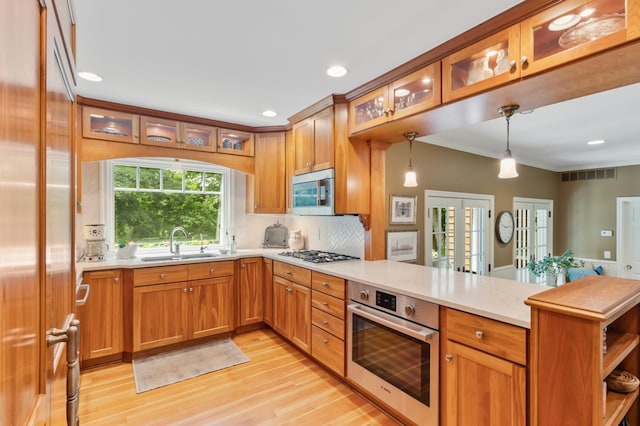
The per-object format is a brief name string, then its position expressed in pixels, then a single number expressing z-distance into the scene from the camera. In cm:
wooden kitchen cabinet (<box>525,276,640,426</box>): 117
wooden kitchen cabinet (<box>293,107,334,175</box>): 304
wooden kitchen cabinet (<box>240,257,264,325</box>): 355
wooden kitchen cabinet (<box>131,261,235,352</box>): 296
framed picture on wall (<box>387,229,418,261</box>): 332
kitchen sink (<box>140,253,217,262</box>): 319
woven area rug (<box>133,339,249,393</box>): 263
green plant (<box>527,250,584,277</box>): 455
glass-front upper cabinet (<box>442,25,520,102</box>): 164
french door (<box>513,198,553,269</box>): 521
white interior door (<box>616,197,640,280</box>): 539
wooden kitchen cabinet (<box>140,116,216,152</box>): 328
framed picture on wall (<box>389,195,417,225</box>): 338
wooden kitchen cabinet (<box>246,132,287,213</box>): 393
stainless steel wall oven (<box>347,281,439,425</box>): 184
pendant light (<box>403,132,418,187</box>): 261
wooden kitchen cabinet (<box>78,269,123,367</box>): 276
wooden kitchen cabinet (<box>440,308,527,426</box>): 145
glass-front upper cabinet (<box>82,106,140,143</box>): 300
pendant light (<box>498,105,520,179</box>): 199
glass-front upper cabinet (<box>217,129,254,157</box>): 373
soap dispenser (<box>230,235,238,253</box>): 377
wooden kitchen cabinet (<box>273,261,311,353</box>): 294
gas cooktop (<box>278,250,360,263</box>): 313
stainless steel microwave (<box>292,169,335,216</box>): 301
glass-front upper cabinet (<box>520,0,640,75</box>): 128
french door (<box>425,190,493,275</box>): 383
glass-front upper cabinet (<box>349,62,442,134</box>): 207
